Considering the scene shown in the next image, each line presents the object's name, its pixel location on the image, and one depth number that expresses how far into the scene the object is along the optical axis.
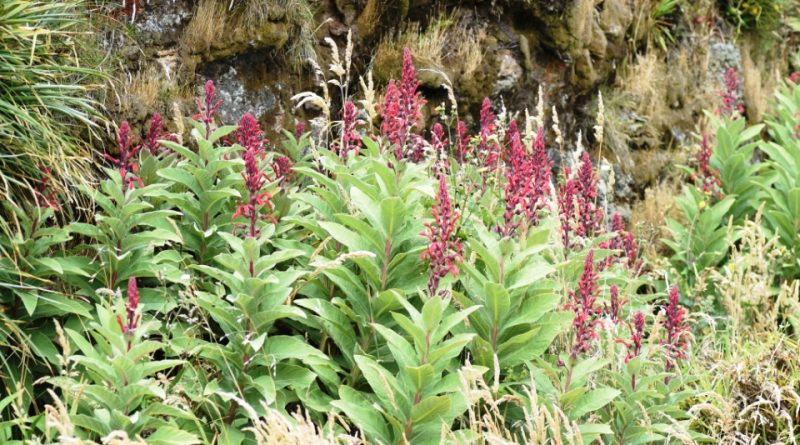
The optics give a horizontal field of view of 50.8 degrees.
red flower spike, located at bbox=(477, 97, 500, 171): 4.34
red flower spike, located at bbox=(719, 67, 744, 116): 7.23
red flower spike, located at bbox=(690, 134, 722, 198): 6.68
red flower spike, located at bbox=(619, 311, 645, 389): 3.67
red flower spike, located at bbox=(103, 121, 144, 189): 3.84
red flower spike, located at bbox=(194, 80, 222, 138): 4.18
